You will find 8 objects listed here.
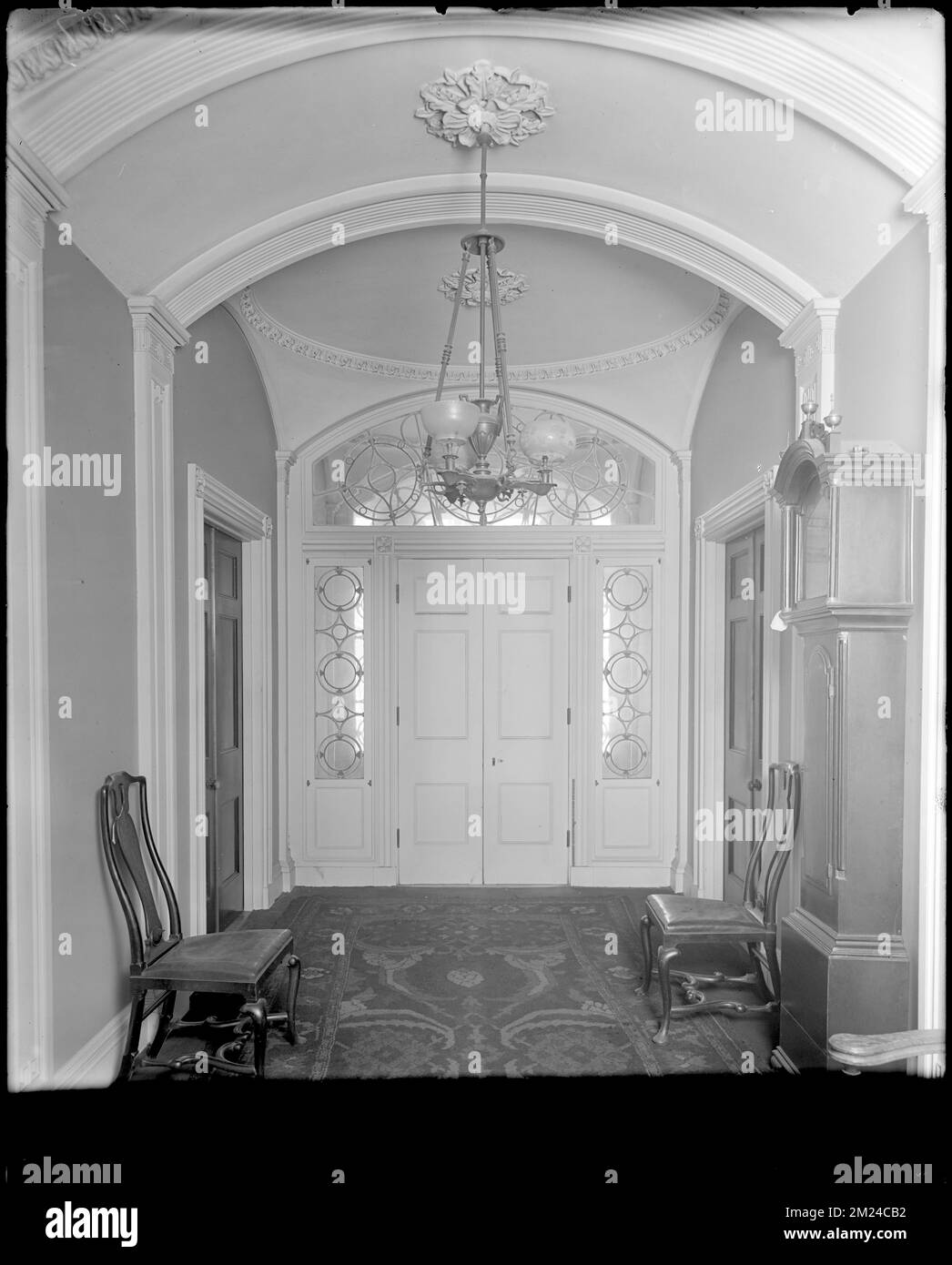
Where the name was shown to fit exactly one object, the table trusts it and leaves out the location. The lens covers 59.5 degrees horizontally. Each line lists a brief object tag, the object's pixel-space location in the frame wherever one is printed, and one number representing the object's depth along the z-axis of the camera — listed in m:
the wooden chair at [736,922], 2.96
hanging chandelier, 2.71
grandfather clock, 2.34
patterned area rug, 2.89
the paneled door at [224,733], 3.95
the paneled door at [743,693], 3.96
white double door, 5.14
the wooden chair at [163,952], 2.60
